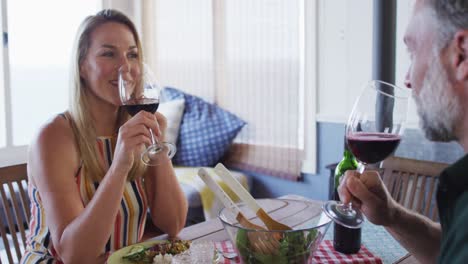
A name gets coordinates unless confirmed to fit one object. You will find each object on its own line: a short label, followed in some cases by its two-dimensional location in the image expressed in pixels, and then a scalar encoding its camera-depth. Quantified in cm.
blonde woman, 127
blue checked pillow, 336
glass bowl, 85
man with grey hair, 75
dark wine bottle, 115
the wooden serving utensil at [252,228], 84
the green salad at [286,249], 85
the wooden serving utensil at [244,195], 92
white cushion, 347
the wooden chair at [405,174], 171
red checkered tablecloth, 109
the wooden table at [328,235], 117
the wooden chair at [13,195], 147
